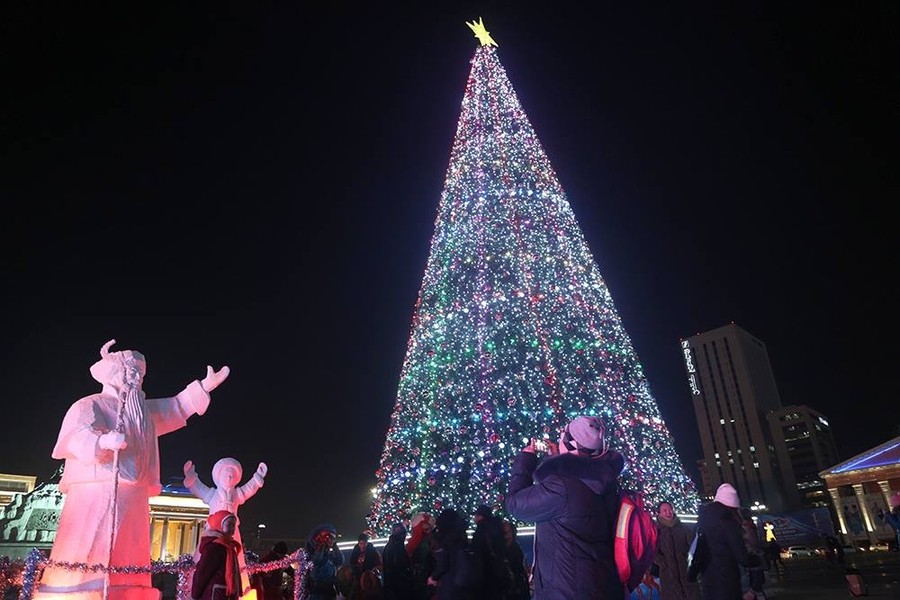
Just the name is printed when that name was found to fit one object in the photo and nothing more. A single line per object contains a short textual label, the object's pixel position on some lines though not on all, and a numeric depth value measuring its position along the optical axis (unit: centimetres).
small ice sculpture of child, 648
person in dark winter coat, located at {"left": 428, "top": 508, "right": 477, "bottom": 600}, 461
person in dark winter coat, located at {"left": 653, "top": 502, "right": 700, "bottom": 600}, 616
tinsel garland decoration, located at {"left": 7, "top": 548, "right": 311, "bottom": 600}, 457
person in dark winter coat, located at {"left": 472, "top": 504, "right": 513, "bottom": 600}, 496
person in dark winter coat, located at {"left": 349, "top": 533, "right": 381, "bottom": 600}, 642
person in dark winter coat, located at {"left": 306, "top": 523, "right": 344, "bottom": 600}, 673
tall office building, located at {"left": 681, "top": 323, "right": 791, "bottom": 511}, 11081
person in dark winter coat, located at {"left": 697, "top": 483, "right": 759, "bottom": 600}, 458
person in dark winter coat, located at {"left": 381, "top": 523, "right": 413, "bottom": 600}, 608
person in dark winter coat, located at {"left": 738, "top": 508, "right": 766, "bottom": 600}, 552
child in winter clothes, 422
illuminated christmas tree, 1377
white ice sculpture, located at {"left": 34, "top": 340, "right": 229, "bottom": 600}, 469
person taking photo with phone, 280
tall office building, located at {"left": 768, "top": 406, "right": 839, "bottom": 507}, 11200
